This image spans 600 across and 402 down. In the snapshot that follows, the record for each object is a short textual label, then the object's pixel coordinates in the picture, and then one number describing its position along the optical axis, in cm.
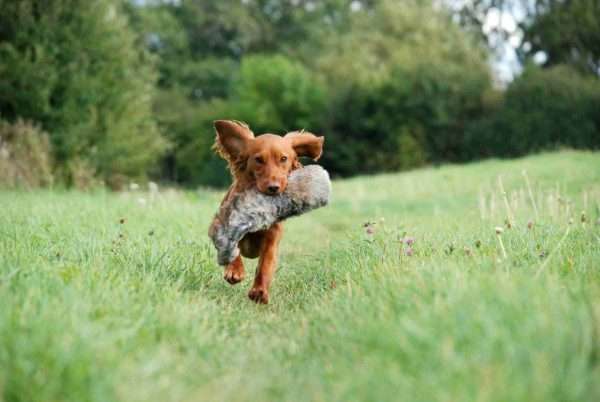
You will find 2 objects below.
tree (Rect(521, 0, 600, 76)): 3068
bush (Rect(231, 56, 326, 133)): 3023
